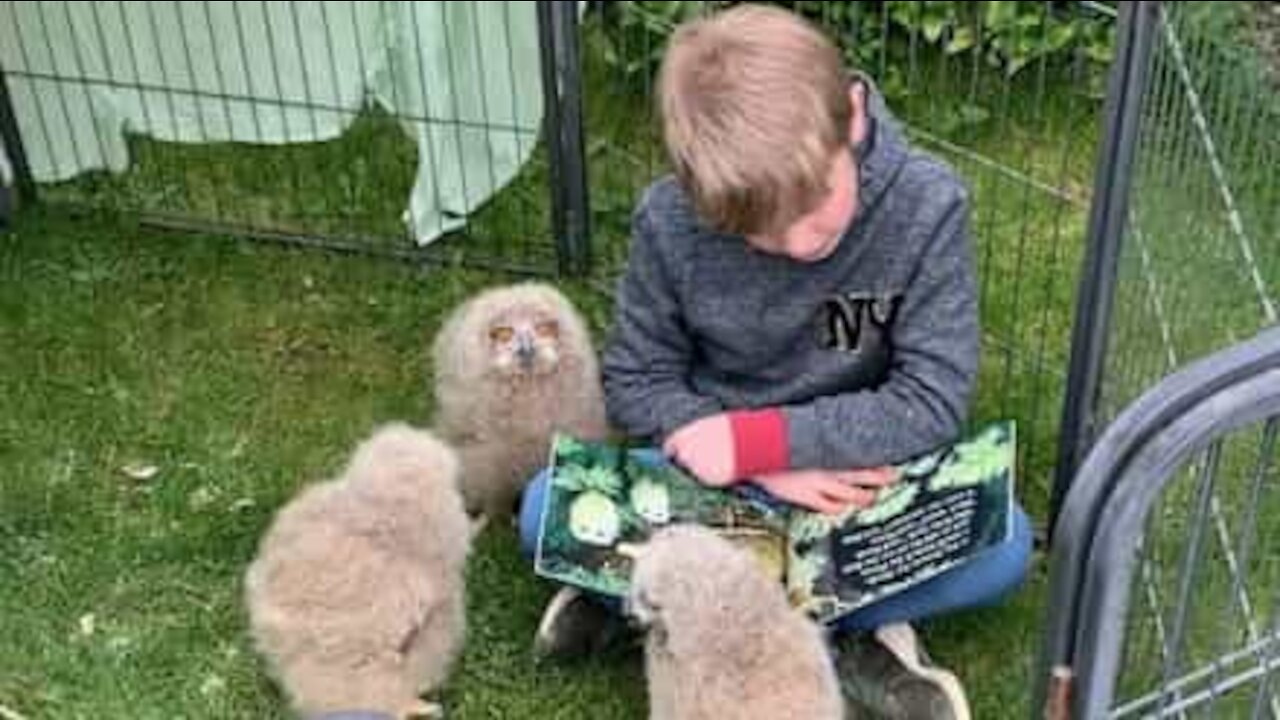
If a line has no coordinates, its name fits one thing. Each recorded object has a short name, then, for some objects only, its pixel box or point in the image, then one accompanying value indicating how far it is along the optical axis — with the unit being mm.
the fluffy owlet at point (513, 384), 2713
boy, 2148
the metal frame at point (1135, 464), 1634
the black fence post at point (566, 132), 3055
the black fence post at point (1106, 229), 2207
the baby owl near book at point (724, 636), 2230
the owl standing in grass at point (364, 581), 2412
